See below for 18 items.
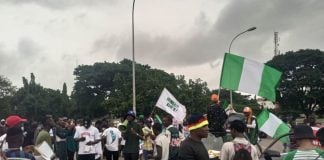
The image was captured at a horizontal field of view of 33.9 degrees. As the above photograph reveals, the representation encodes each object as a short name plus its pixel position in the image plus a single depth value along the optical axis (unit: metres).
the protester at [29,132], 14.46
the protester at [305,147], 5.07
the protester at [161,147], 10.02
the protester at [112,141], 15.71
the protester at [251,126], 10.57
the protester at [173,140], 10.49
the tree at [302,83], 67.25
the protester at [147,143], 13.85
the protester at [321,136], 5.48
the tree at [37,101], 86.94
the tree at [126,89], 53.28
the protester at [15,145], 5.93
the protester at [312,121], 13.58
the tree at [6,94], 80.86
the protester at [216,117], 10.61
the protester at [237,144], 6.44
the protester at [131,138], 12.95
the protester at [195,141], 5.96
